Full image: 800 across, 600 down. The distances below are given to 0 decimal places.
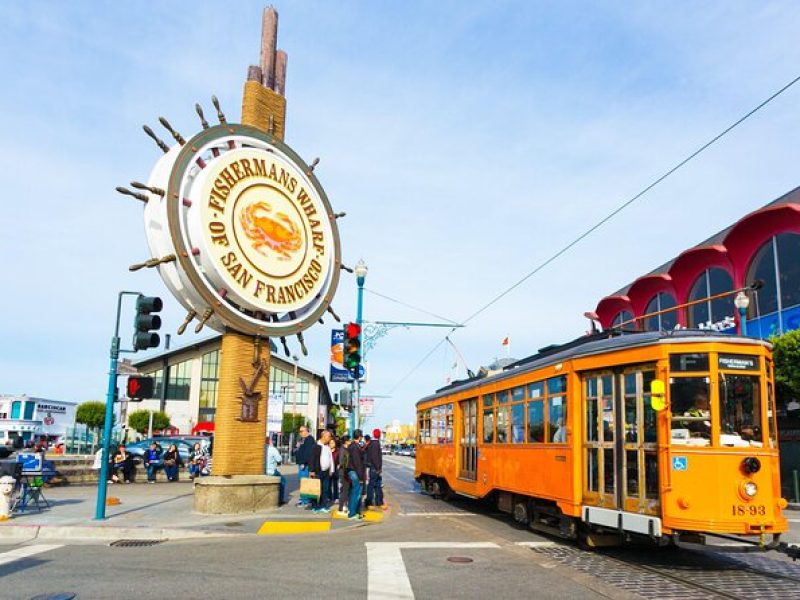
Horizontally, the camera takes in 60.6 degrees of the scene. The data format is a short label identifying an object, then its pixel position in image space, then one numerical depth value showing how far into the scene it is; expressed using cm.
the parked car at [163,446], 2730
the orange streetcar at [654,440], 818
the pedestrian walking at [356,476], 1334
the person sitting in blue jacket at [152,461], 2309
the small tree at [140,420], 5522
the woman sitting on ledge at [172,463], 2338
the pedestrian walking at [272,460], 1711
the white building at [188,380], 5891
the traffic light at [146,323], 1199
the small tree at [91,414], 5588
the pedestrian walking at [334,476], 1539
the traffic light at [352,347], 1598
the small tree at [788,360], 1888
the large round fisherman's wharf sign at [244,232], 1304
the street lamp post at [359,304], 1783
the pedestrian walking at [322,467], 1455
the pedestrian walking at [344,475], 1345
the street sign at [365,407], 3448
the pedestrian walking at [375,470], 1445
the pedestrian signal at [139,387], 1248
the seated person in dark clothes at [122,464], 2178
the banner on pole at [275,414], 2681
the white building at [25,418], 5619
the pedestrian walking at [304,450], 1548
